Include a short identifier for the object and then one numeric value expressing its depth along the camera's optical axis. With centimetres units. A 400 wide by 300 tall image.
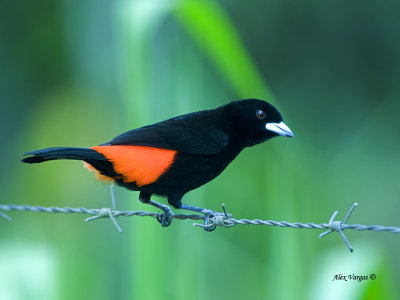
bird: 559
